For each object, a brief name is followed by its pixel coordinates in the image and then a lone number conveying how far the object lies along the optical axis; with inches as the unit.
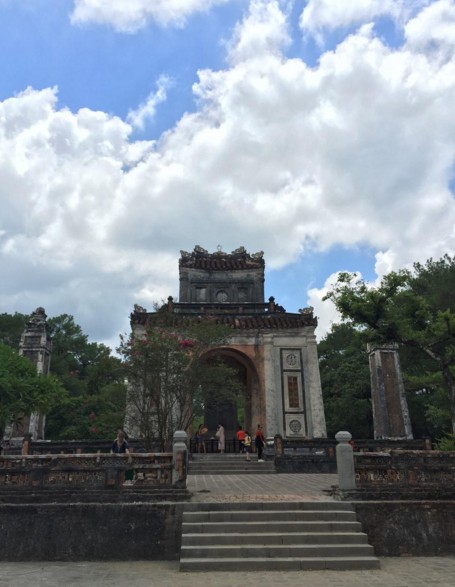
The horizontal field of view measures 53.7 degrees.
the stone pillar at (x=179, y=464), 370.6
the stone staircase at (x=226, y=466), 699.4
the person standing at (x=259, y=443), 808.4
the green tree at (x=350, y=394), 1280.8
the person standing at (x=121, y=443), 506.7
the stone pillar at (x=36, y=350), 956.6
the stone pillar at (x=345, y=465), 371.9
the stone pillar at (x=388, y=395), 961.5
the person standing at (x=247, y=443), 818.2
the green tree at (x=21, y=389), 481.1
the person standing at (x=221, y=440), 847.1
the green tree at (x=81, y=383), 743.1
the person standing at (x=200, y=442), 882.0
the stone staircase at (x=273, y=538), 305.9
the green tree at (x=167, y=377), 651.5
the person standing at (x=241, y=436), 866.8
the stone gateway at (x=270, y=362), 984.3
